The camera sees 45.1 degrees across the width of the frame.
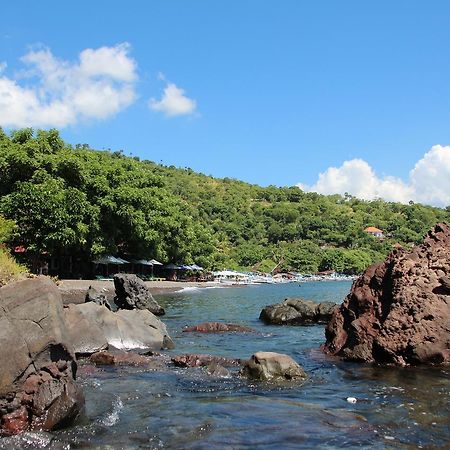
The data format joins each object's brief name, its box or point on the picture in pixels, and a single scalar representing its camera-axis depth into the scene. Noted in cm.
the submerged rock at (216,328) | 2625
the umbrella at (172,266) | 8069
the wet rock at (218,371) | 1504
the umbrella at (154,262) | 7231
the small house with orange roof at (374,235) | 19769
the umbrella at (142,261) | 7038
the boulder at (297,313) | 3170
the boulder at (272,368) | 1460
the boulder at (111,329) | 1823
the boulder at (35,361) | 970
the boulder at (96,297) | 2653
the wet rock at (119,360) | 1647
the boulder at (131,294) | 3198
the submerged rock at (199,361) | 1670
